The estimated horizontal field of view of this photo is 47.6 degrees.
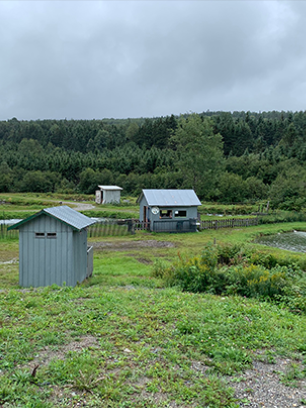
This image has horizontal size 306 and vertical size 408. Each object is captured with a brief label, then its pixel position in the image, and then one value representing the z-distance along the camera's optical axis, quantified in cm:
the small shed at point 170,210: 2953
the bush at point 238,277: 967
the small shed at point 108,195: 4885
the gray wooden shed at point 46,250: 1084
